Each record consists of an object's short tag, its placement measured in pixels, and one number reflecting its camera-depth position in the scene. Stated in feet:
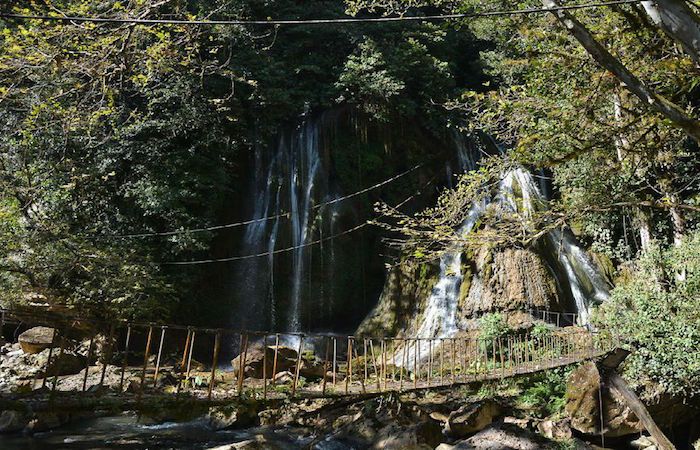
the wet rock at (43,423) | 27.50
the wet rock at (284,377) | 33.38
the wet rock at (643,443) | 25.48
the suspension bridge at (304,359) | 26.68
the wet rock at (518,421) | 27.61
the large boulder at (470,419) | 26.37
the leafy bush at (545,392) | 30.73
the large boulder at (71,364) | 36.40
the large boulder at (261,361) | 34.76
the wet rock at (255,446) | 19.96
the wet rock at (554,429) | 26.53
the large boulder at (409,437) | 22.71
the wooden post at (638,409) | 22.80
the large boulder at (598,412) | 25.94
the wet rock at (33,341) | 39.50
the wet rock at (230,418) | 30.01
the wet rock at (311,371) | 35.42
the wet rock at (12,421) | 27.39
